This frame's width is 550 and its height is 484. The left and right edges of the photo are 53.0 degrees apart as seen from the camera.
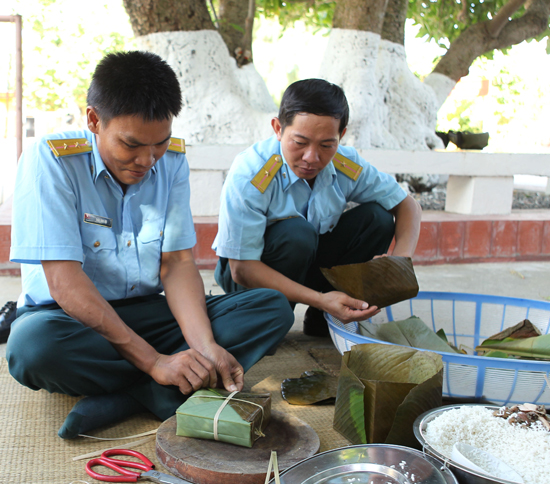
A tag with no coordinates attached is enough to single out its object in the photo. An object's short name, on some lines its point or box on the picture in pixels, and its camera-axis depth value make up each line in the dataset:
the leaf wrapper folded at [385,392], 1.31
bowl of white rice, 1.06
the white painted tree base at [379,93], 4.31
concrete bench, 3.53
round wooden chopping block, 1.19
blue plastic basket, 1.43
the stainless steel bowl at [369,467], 1.08
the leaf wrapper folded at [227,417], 1.28
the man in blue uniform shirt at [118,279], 1.41
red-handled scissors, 1.21
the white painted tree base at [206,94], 3.95
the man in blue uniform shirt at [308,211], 1.87
